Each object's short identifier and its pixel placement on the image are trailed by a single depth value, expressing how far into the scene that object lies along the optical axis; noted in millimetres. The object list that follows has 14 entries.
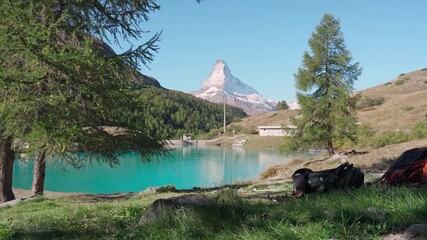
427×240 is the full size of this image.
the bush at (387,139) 34312
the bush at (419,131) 33062
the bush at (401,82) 122269
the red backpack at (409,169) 5371
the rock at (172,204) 3887
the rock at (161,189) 12734
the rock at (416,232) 2703
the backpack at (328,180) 5488
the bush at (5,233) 3711
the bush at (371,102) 96438
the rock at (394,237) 2810
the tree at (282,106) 179625
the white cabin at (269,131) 108375
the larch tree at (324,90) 25688
